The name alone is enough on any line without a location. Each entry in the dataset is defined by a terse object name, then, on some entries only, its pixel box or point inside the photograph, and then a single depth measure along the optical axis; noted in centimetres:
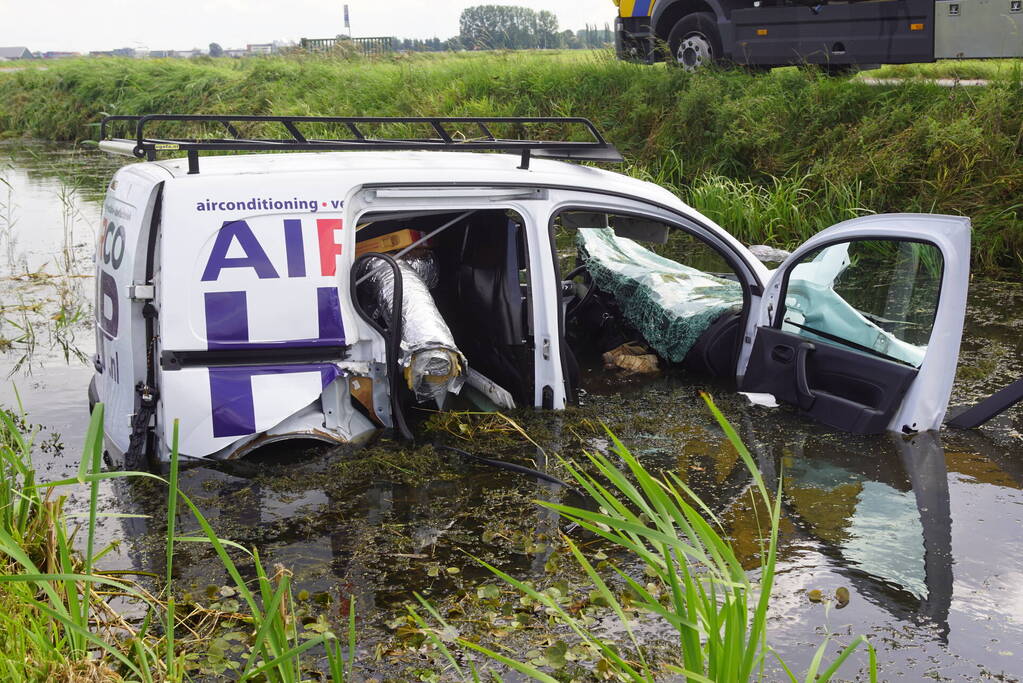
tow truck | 1215
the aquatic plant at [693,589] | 220
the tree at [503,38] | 2167
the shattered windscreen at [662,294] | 641
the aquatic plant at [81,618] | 246
